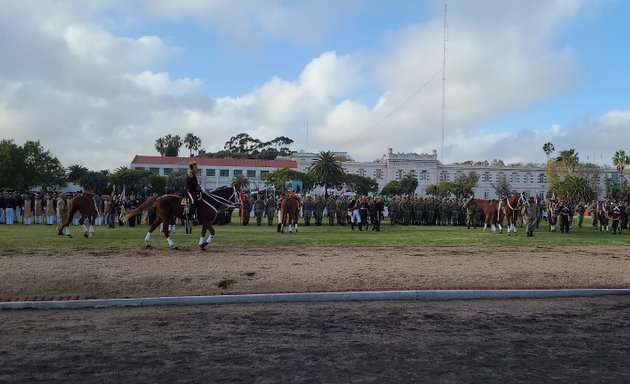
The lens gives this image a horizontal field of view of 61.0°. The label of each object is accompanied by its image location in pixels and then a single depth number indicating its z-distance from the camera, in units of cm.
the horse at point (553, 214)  3131
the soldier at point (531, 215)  2573
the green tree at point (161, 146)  14112
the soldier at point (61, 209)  2508
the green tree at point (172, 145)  14062
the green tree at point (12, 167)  7000
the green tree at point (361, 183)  10475
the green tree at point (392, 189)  11112
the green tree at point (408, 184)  11281
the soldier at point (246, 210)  3262
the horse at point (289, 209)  2572
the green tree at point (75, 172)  10000
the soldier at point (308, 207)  3361
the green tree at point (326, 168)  6066
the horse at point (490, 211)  2847
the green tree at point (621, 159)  11800
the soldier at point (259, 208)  3269
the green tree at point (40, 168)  7444
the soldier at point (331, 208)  3444
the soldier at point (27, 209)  3070
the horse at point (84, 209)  2117
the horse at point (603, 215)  3197
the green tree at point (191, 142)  14300
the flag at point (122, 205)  3044
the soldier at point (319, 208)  3441
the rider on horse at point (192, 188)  1723
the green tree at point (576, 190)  6388
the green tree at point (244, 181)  8992
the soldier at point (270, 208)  3370
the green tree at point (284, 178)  9231
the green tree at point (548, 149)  12344
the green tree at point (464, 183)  11531
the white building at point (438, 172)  13062
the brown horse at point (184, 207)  1747
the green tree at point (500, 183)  11821
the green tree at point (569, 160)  9950
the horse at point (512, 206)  2634
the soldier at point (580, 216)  3732
